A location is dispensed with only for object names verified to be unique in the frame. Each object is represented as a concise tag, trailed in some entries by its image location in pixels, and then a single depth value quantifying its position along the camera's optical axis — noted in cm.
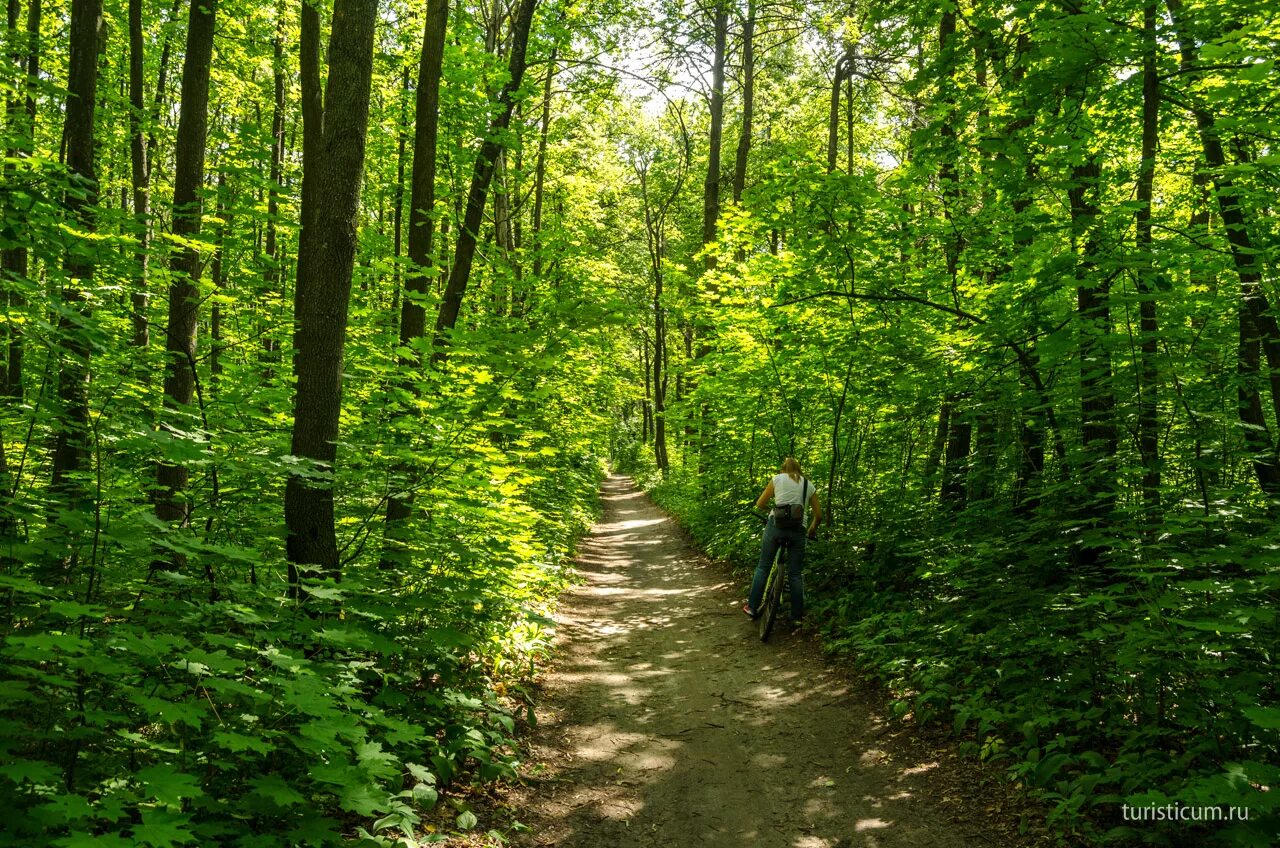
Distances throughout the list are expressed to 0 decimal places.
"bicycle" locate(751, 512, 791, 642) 767
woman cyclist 784
